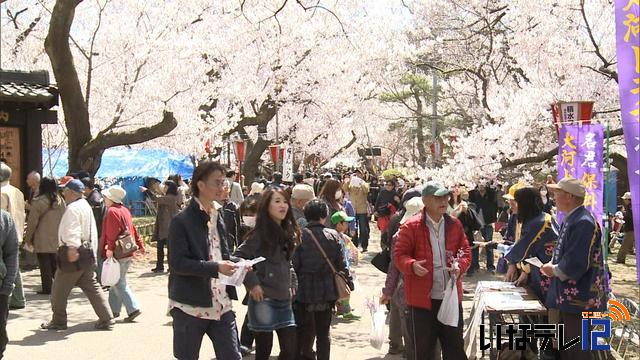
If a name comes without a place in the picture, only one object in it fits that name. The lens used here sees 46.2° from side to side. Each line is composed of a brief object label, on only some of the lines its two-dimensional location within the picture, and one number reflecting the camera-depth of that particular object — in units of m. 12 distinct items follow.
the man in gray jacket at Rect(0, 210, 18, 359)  5.48
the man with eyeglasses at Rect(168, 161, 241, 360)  4.55
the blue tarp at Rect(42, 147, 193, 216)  26.66
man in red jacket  5.59
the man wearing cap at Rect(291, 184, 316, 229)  7.91
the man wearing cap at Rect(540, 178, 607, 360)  5.46
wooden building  12.80
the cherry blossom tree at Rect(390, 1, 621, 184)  14.23
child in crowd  7.85
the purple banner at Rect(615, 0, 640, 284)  4.44
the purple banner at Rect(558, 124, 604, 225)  8.23
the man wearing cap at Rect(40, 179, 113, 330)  7.89
